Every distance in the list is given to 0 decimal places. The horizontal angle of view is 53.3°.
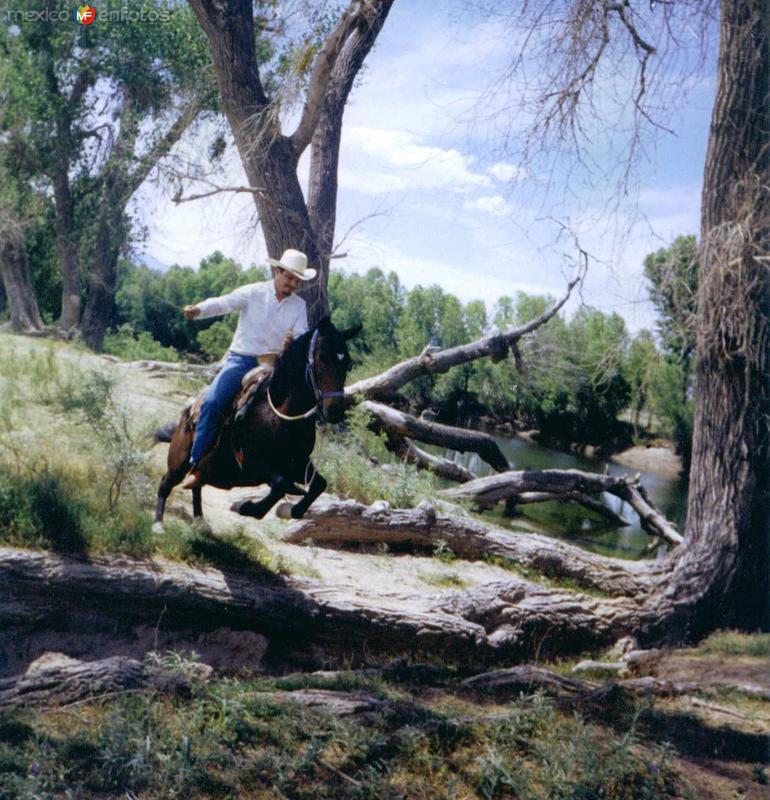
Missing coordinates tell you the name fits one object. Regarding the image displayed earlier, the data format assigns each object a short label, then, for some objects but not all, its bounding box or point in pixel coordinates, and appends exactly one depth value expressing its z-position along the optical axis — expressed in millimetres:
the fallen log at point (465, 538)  9367
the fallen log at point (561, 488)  14492
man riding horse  6355
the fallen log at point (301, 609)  5945
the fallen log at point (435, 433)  14727
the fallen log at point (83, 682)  4375
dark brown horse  5727
